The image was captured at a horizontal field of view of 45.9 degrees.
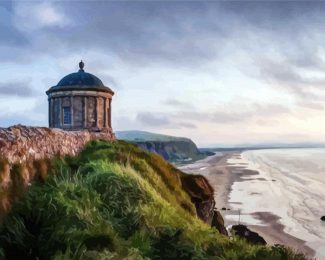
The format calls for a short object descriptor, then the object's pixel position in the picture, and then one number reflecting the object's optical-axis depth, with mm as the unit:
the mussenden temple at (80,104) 29484
